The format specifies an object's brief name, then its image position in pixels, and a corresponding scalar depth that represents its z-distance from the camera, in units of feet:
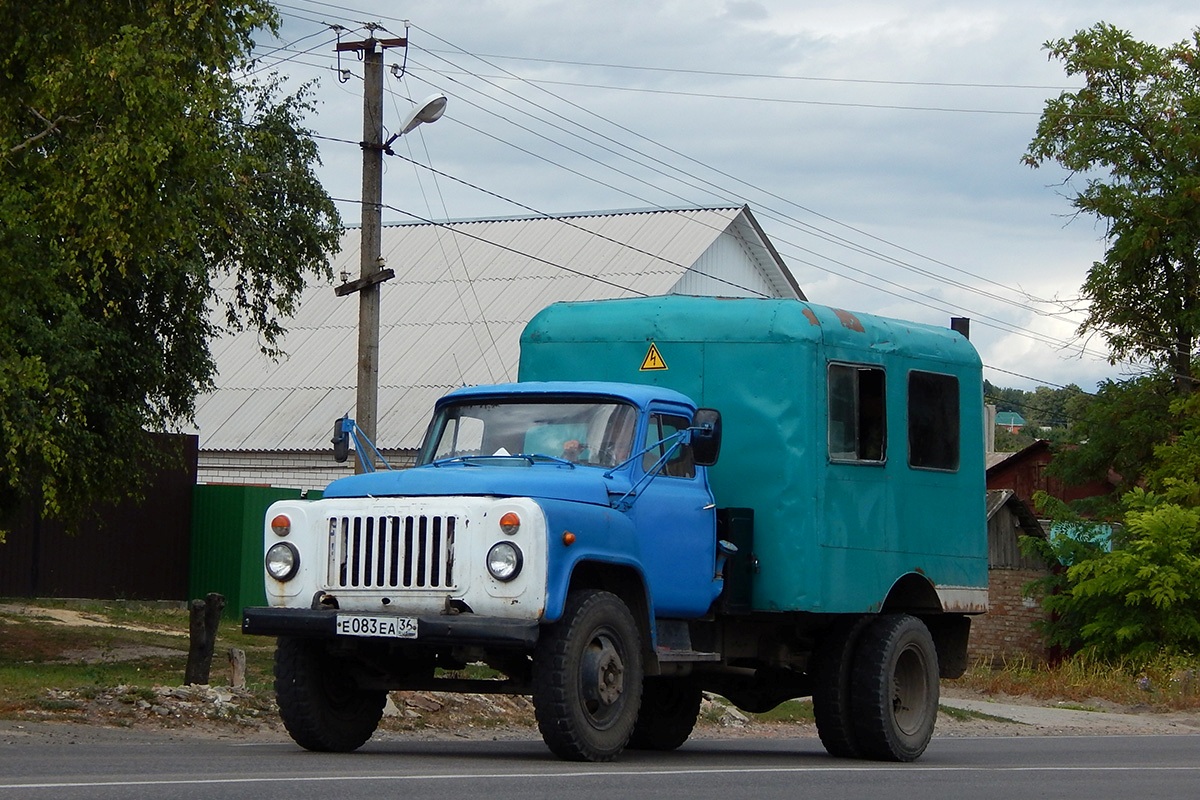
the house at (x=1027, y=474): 156.04
